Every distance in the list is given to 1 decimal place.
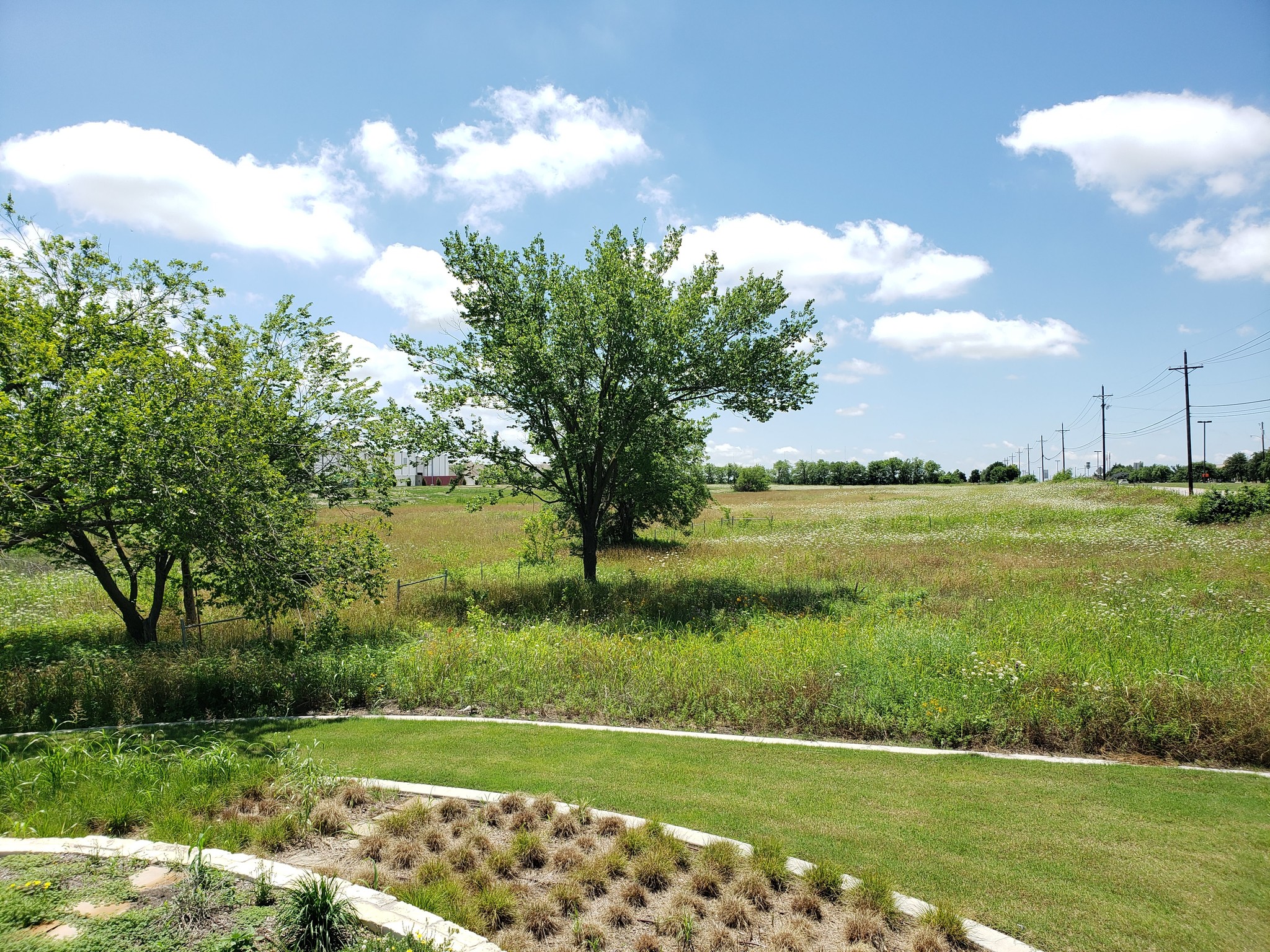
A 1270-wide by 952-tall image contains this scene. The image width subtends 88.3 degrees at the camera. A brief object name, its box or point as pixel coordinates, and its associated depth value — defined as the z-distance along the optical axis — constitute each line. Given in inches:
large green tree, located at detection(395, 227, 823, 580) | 576.4
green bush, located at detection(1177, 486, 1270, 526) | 1007.6
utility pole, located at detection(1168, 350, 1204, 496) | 1715.1
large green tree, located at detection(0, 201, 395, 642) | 332.8
